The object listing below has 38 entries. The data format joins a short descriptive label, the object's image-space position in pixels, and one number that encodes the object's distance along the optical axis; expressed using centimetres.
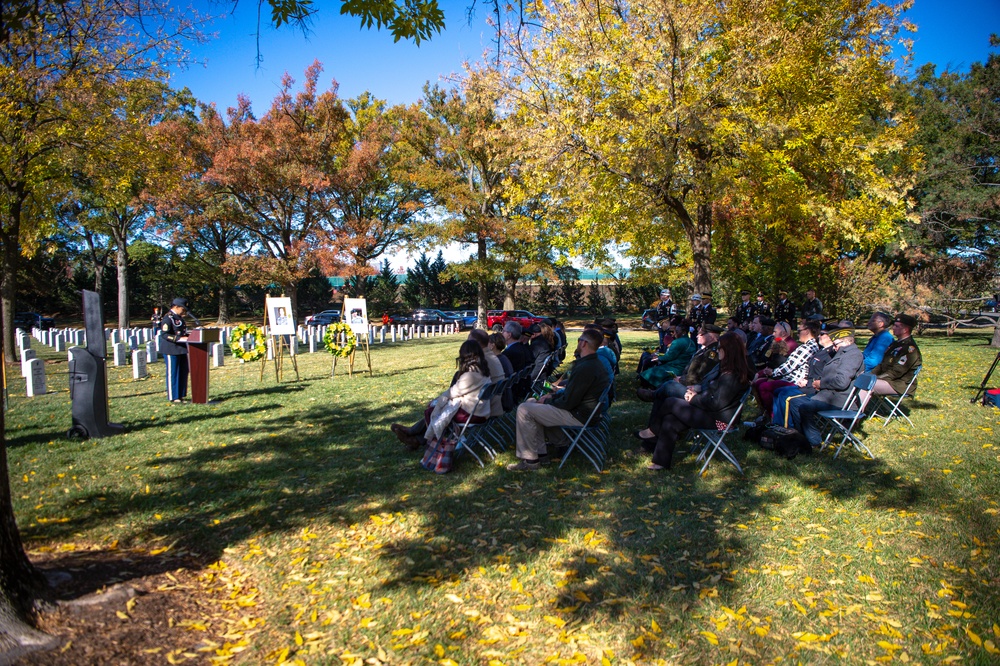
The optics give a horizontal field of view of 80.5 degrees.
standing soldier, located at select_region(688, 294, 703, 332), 1277
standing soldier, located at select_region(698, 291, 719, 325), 1245
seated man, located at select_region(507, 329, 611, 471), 595
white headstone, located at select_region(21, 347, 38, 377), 1074
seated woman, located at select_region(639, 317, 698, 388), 869
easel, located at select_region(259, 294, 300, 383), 1287
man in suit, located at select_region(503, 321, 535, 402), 797
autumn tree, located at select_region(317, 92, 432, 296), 2794
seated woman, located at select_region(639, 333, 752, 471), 578
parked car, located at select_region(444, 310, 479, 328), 3900
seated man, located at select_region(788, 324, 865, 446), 639
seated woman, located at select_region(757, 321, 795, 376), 879
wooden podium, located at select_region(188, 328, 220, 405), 974
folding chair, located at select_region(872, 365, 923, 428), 741
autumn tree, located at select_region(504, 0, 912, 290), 1154
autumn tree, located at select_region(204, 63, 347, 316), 2567
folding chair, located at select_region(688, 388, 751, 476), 572
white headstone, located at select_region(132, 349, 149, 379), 1328
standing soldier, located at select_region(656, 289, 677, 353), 1342
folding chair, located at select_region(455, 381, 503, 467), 609
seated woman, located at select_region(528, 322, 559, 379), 870
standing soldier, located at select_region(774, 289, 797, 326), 1552
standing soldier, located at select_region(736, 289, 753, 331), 1383
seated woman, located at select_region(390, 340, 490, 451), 613
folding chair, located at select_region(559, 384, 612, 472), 595
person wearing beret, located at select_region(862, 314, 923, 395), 740
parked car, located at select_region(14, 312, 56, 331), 3342
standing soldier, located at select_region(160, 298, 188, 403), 1001
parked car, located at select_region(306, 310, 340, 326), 3740
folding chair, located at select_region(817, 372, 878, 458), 607
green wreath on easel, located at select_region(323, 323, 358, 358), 1281
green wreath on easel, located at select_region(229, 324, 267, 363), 1190
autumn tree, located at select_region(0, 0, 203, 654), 1006
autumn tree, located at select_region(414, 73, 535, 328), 2870
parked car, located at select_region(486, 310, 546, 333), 3255
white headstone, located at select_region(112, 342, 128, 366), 1541
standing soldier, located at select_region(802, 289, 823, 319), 1400
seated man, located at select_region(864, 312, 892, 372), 786
